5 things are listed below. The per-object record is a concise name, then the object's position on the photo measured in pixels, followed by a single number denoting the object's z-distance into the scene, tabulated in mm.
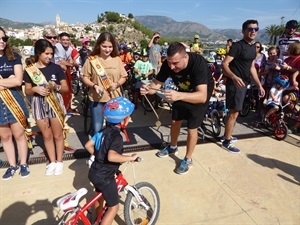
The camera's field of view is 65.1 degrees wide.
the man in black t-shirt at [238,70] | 3869
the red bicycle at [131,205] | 1938
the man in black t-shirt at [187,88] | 2922
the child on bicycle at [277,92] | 5008
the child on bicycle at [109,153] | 2070
